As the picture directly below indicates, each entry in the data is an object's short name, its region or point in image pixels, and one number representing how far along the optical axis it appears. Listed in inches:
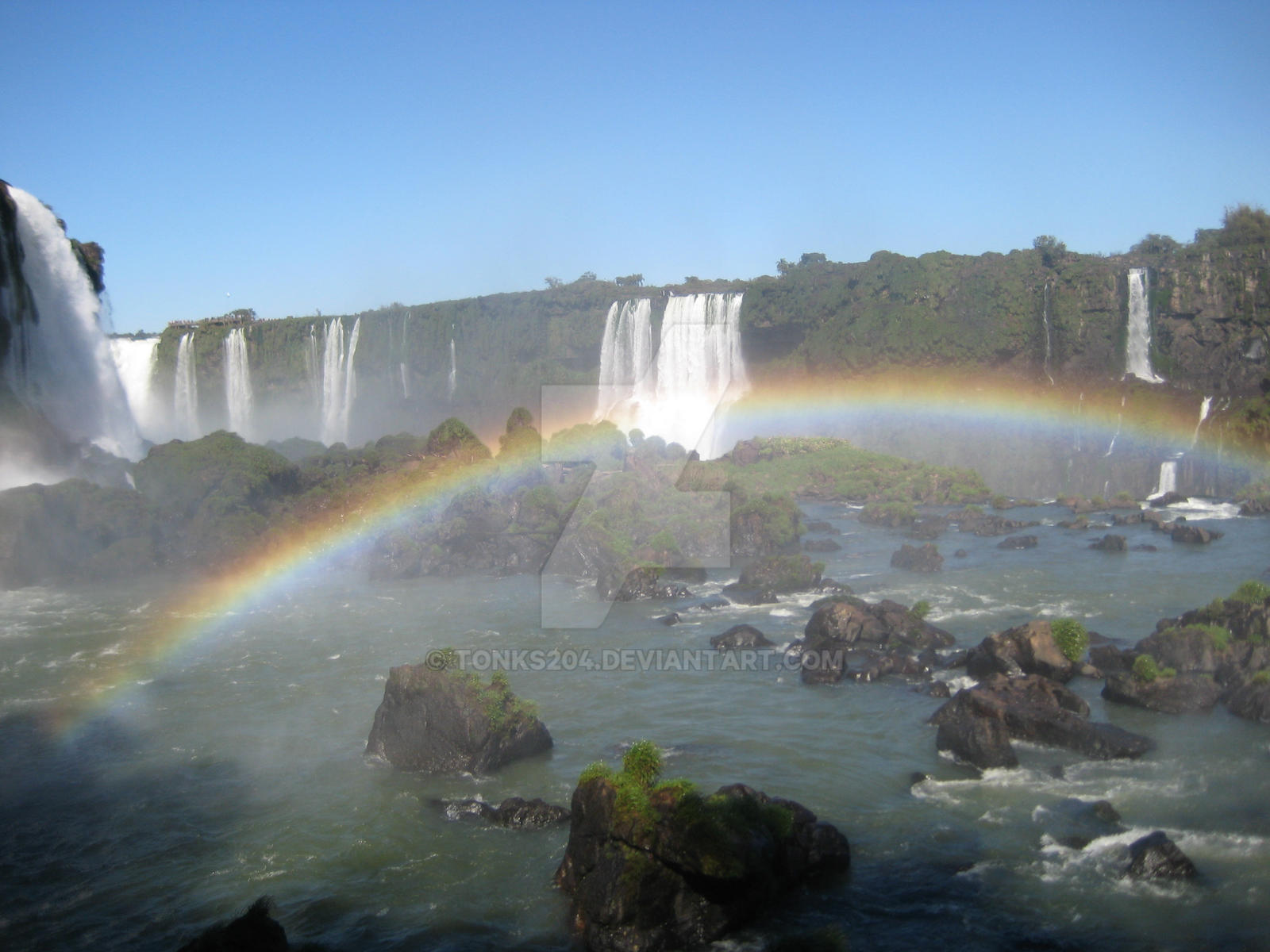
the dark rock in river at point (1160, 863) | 426.3
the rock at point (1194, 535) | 1184.8
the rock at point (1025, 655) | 686.5
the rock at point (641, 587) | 1043.9
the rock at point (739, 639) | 832.9
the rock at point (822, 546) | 1272.1
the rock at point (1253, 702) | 599.8
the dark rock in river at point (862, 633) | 781.9
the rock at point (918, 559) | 1119.7
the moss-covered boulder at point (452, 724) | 589.6
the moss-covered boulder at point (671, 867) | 392.2
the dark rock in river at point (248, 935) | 360.8
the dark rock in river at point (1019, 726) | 562.9
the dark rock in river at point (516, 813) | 514.3
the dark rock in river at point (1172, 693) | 626.5
